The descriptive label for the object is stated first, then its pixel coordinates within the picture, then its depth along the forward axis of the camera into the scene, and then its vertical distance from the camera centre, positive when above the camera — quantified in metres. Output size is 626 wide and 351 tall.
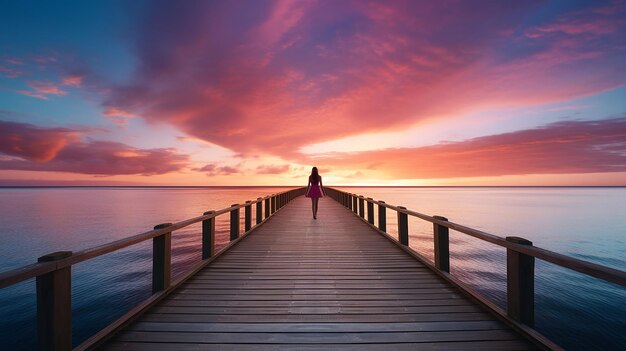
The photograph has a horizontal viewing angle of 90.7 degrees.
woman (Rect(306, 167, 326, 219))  12.57 -0.07
